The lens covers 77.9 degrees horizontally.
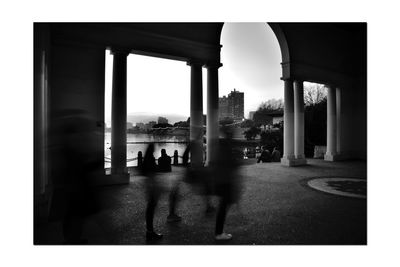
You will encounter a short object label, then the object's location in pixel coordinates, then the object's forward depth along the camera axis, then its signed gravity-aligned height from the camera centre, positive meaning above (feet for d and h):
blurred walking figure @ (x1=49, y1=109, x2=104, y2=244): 14.48 -4.01
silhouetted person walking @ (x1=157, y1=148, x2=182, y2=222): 19.30 -5.95
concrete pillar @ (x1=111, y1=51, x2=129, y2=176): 32.99 +2.97
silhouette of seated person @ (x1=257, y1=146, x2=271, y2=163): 62.83 -6.02
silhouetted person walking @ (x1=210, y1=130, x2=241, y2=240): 15.55 -2.54
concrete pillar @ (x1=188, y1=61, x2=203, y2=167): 40.22 +5.80
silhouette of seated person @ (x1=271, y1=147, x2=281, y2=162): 62.49 -5.75
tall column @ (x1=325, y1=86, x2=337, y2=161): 58.65 +1.97
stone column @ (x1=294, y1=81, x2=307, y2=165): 52.24 +1.99
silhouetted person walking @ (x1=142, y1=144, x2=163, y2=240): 16.31 -4.02
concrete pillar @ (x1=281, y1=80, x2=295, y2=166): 50.29 +1.90
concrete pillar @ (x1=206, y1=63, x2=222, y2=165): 41.68 +4.74
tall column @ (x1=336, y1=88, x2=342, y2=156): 59.65 +2.44
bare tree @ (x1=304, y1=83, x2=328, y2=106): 90.94 +14.69
